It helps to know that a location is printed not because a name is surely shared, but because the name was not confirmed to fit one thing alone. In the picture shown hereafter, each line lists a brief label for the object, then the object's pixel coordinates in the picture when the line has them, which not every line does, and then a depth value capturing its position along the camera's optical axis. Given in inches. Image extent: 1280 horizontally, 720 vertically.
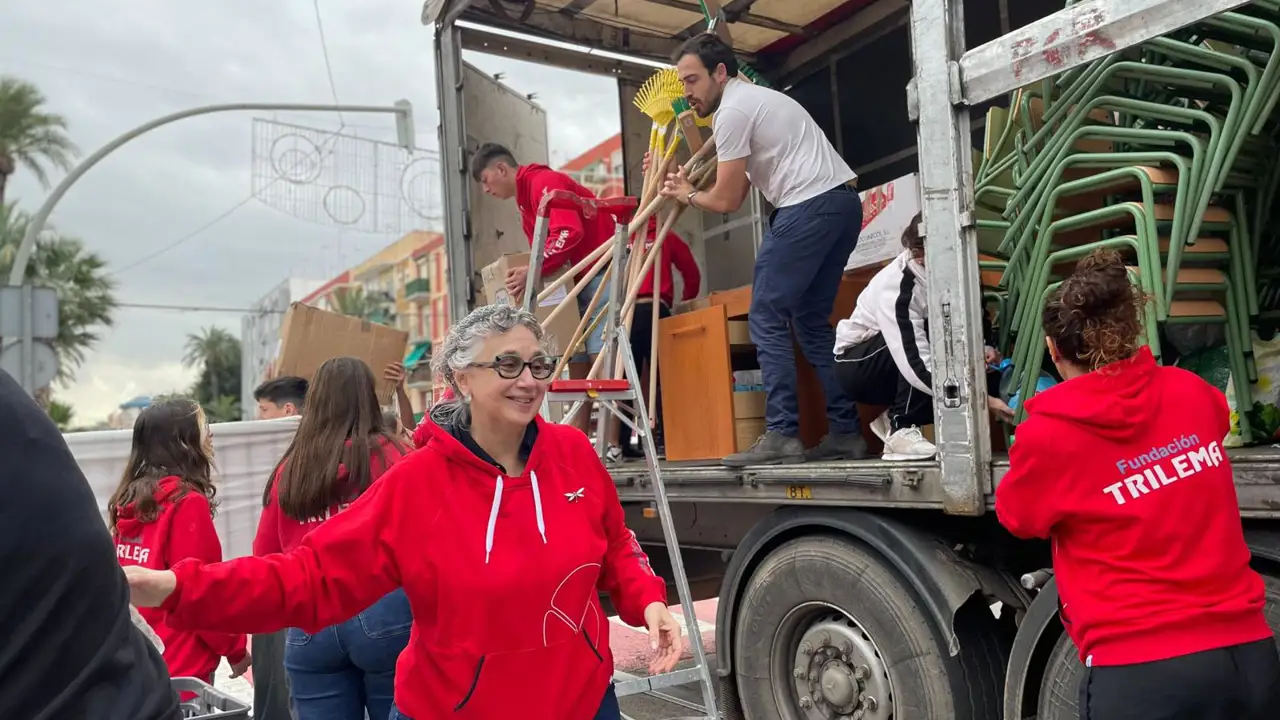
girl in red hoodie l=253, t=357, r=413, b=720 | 123.3
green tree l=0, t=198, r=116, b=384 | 1228.5
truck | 109.1
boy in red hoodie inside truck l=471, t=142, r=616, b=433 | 199.9
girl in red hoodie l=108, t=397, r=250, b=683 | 135.4
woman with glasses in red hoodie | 84.7
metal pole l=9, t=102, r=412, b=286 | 454.3
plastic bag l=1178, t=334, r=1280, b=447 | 116.6
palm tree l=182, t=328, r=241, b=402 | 3090.6
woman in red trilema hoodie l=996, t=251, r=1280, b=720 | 81.3
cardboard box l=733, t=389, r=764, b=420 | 171.3
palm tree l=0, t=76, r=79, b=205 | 1115.3
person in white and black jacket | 139.1
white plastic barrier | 292.5
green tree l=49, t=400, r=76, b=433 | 1393.9
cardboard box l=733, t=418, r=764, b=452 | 170.6
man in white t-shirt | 158.9
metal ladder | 130.1
